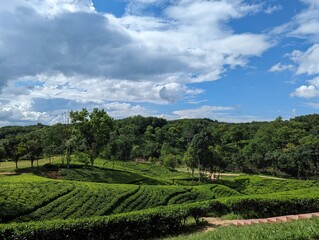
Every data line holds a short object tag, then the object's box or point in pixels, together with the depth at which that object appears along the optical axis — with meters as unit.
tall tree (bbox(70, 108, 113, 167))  47.87
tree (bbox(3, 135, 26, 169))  43.07
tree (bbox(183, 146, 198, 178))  56.53
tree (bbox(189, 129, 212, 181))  57.71
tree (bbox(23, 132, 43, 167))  42.94
